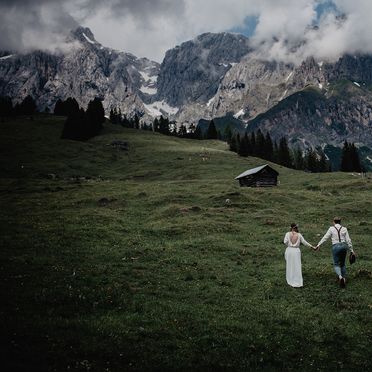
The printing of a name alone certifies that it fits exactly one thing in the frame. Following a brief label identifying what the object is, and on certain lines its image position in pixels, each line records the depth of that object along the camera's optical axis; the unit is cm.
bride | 2259
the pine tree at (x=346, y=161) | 13800
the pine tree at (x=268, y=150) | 15650
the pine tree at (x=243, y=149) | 13304
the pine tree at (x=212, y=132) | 19300
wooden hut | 8275
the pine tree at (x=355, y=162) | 13800
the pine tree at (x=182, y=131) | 19500
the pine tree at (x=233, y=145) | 14750
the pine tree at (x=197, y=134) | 19006
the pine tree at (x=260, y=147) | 15611
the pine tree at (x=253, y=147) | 15060
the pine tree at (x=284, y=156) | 15200
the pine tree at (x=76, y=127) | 13584
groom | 2228
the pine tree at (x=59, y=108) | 19375
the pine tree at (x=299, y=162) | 16488
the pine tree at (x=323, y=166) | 15588
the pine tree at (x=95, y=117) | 14741
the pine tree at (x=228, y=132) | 18458
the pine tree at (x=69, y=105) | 16925
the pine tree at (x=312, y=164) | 15338
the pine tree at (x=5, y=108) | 17584
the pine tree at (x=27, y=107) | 18712
